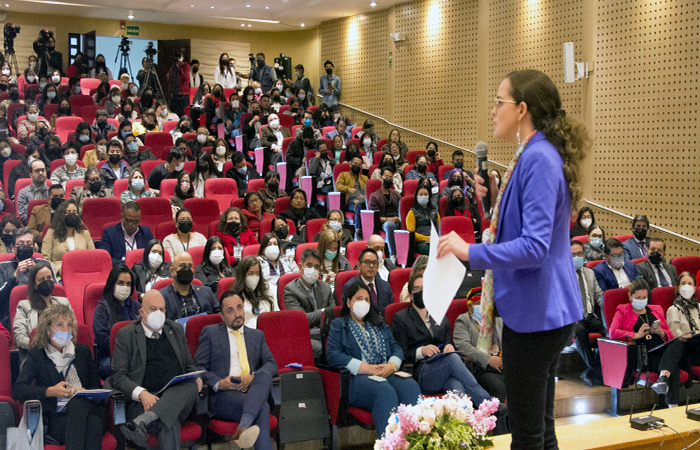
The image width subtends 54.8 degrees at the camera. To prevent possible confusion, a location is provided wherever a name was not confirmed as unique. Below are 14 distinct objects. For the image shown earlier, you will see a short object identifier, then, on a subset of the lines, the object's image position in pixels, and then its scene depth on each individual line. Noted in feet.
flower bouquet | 6.32
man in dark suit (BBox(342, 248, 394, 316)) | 16.37
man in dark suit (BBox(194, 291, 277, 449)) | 11.97
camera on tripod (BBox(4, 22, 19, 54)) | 44.91
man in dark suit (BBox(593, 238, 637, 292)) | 19.49
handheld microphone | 5.92
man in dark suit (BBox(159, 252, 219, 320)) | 15.02
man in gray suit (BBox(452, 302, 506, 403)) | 13.96
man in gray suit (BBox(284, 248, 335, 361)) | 16.06
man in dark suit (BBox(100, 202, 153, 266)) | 19.27
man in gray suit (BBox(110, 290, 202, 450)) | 11.34
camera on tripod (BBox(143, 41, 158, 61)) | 45.41
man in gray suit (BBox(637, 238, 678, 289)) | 20.51
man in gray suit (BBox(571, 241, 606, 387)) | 17.13
